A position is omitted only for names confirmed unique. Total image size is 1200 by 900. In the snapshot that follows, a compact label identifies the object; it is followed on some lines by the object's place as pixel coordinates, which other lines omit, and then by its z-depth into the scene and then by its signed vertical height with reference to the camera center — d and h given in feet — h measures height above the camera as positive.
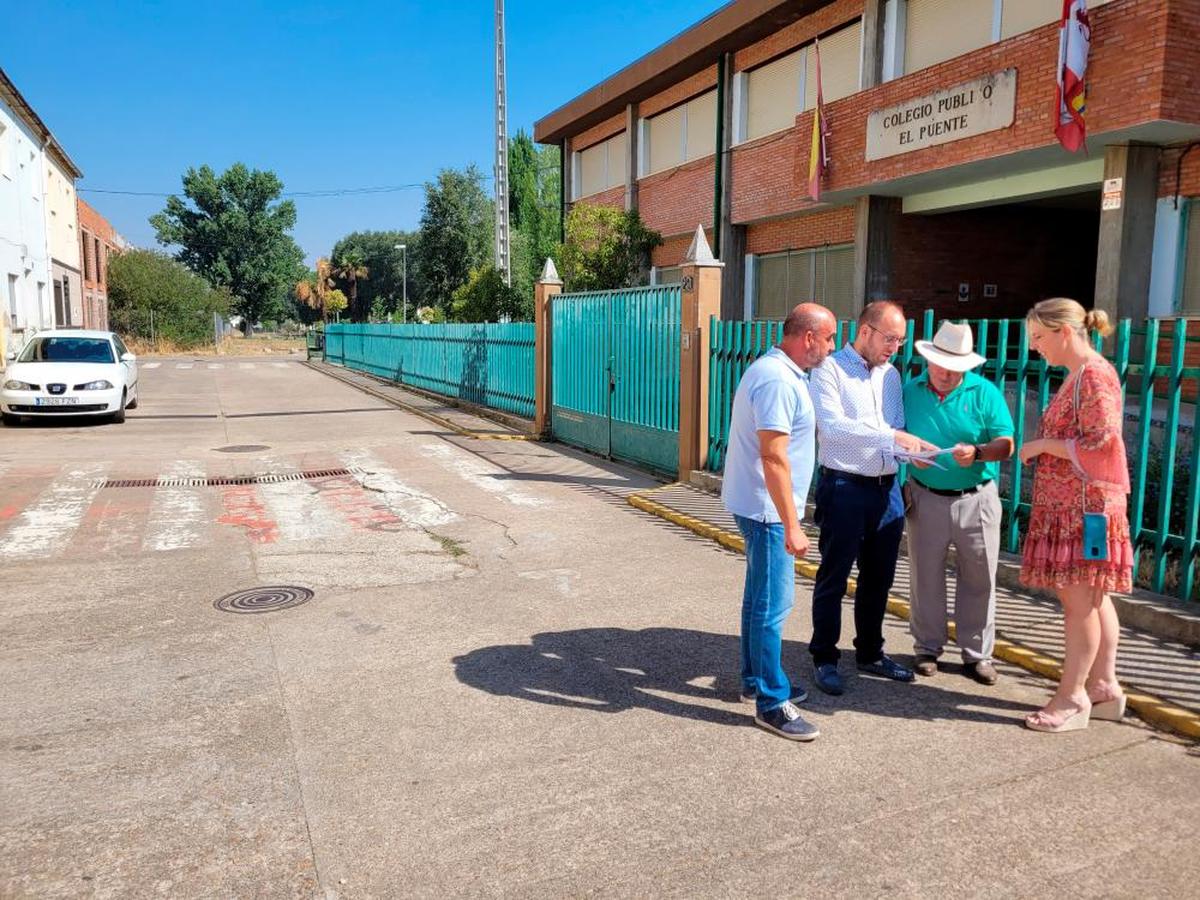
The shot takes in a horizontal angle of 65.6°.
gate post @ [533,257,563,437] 46.32 -0.81
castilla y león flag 37.45 +10.57
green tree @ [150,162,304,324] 243.19 +23.54
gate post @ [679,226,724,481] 32.01 -0.33
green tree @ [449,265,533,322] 88.02 +2.66
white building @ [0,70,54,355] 77.51 +8.85
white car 47.34 -2.96
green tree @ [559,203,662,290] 73.31 +6.60
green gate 34.58 -1.81
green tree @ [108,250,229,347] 169.99 +4.19
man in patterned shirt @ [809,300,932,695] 14.08 -2.06
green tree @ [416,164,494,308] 157.17 +16.58
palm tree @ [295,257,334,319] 266.36 +10.96
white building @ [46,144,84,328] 103.71 +10.15
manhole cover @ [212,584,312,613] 18.63 -5.63
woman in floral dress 12.46 -2.30
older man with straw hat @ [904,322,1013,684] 14.11 -2.53
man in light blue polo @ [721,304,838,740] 12.18 -2.02
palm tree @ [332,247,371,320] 273.54 +16.37
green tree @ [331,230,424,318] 282.15 +17.17
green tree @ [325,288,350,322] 238.64 +6.08
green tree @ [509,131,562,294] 114.11 +19.33
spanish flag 53.47 +10.52
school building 39.63 +9.36
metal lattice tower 87.20 +14.68
